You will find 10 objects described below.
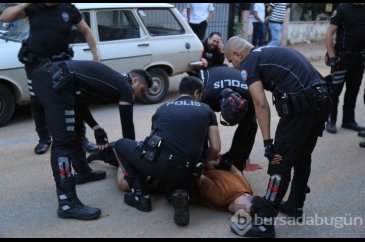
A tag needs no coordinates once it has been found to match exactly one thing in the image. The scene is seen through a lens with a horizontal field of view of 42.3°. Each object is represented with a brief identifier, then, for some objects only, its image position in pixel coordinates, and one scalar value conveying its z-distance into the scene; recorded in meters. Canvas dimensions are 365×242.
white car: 6.06
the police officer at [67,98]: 3.76
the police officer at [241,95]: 4.37
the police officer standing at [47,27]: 4.69
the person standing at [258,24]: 12.40
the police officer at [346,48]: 5.97
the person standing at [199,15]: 9.91
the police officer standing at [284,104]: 3.44
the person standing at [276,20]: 11.79
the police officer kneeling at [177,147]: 3.75
